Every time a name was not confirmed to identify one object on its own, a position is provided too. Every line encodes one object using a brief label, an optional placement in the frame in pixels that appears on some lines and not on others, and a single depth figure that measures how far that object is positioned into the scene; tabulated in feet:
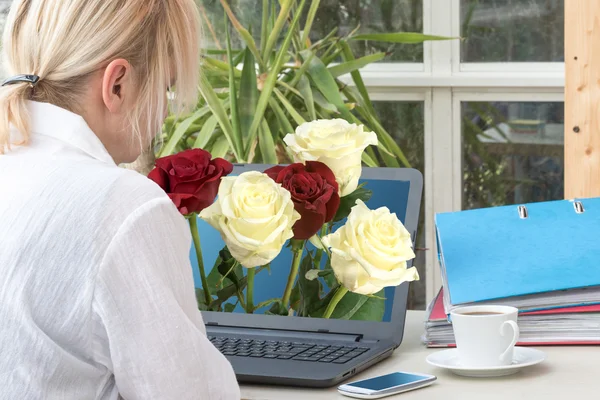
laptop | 7.21
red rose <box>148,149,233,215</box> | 7.45
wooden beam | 11.89
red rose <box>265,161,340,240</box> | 7.45
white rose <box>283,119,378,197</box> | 7.62
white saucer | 7.17
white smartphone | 7.00
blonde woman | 6.42
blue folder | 7.59
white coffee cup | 7.20
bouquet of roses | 7.36
